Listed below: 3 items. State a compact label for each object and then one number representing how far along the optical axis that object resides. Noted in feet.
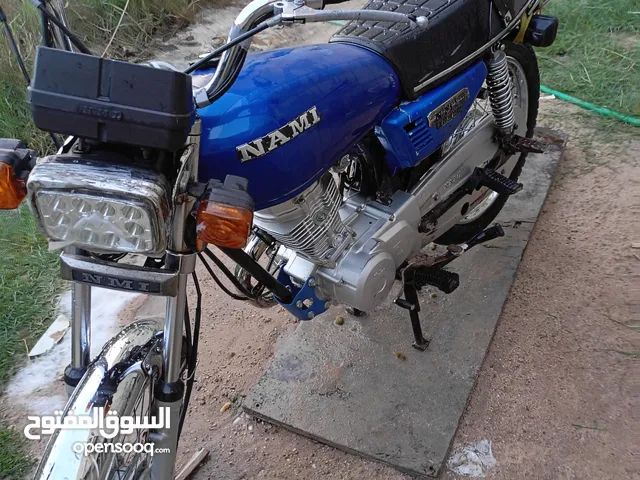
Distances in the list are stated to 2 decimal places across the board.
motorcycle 3.82
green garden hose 11.85
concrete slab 7.11
